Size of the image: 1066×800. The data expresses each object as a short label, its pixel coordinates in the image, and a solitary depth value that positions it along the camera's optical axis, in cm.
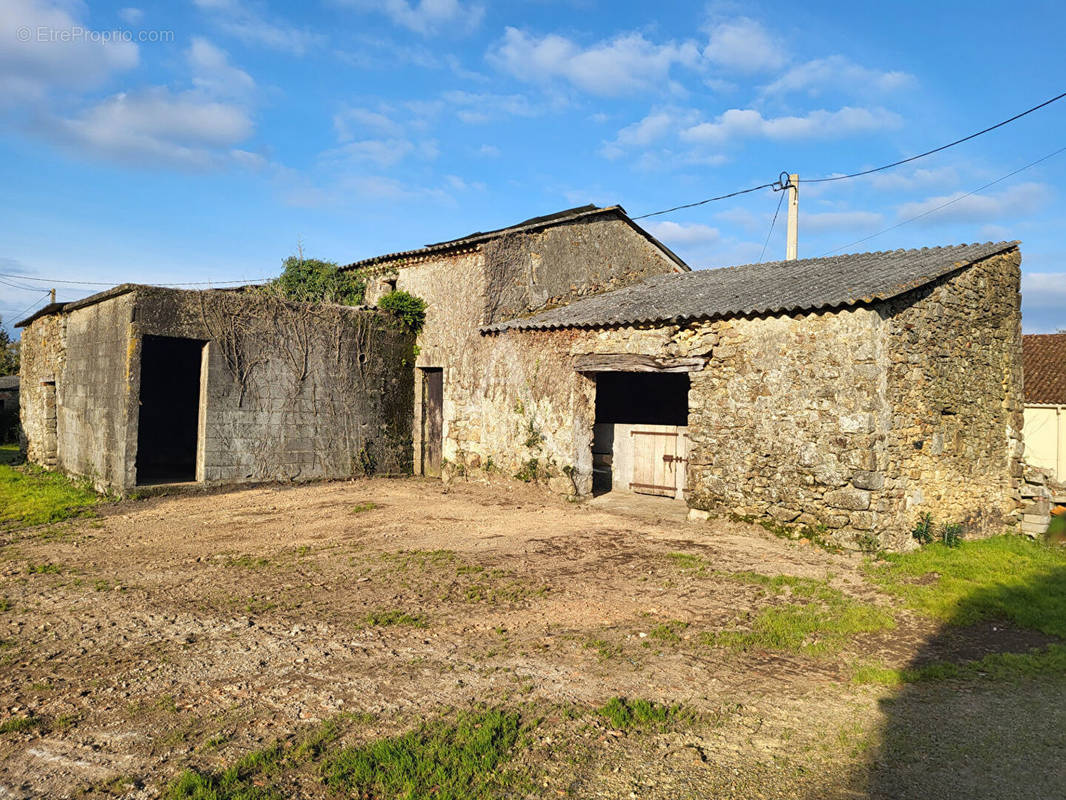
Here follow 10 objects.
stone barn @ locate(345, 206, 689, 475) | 1323
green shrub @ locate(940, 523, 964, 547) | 913
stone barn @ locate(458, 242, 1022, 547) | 861
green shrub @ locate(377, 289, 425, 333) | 1452
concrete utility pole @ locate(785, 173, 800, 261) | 1715
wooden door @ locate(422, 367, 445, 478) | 1473
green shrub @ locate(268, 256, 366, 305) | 1567
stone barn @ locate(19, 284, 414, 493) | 1156
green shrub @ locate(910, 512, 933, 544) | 892
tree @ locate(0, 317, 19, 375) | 3306
